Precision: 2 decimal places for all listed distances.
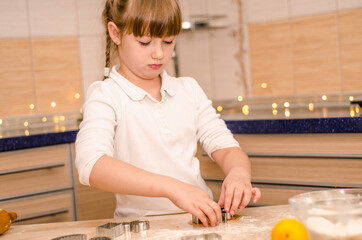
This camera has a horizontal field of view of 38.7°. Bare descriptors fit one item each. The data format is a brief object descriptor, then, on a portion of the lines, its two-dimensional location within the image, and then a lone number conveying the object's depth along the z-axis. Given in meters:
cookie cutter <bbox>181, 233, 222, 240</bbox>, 0.88
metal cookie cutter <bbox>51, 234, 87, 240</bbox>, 0.95
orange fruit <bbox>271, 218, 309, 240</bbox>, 0.76
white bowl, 0.72
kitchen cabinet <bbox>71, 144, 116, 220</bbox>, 2.41
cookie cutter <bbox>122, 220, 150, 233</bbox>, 0.99
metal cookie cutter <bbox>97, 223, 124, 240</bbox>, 0.96
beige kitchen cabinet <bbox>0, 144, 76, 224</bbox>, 2.19
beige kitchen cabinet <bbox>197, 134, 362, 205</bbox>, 1.90
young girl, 1.17
